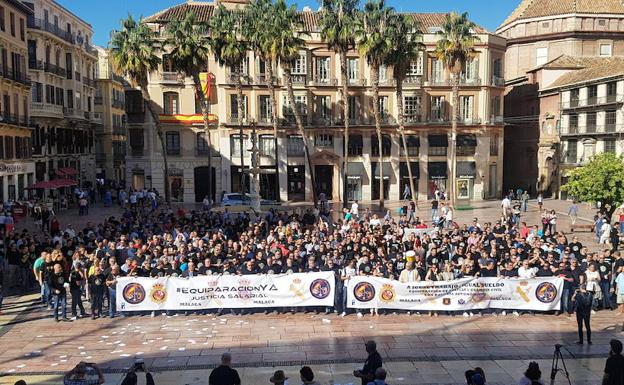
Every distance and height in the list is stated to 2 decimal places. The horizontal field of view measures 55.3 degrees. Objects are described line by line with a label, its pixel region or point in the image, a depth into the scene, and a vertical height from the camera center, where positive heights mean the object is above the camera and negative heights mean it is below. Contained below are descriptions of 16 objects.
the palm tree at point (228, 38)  42.38 +9.57
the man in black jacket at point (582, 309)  14.55 -3.40
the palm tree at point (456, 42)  41.66 +9.01
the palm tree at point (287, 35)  40.41 +9.25
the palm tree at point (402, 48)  41.22 +8.60
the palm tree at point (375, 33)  40.28 +9.44
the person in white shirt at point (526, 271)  17.14 -2.91
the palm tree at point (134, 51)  40.00 +8.15
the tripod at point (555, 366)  11.29 -3.94
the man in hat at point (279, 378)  9.17 -3.20
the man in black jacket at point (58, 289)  16.61 -3.27
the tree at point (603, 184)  30.47 -0.69
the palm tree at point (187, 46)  41.28 +8.73
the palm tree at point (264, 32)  40.41 +9.55
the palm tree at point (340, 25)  40.34 +9.95
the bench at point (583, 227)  32.19 -3.06
